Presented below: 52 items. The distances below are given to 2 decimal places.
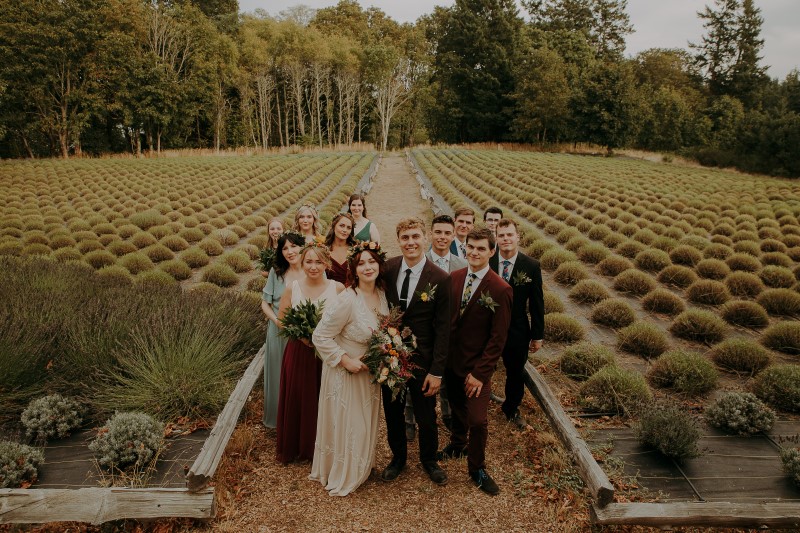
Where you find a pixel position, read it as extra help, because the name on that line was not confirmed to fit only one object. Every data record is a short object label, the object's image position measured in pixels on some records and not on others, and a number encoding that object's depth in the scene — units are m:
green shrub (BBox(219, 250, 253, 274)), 10.49
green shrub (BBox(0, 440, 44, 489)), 3.50
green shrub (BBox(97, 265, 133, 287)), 7.92
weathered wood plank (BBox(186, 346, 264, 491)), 3.31
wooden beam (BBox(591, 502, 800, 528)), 3.22
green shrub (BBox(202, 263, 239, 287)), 9.55
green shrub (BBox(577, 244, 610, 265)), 10.84
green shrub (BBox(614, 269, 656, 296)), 9.03
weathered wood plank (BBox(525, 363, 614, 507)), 3.25
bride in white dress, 3.36
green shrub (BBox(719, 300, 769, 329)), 7.57
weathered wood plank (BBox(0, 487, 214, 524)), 3.19
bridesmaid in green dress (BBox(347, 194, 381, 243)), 5.84
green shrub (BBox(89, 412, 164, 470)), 3.78
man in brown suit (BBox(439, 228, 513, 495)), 3.57
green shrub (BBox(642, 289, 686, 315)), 8.09
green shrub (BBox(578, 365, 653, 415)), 4.96
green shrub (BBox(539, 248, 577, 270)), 10.53
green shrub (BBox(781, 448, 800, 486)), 3.75
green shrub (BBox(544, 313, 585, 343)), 6.94
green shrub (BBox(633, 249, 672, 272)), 10.24
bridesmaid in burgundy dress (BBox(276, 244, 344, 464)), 3.91
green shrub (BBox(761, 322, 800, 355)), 6.62
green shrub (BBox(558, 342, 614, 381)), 5.76
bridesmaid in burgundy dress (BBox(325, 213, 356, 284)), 4.83
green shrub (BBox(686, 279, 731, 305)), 8.47
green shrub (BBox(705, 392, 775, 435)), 4.50
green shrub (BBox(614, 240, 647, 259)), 11.20
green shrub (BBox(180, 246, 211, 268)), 10.72
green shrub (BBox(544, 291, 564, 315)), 7.80
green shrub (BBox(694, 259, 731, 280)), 9.57
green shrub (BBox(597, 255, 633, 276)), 10.00
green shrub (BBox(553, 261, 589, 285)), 9.56
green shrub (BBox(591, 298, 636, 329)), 7.53
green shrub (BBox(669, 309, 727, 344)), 7.05
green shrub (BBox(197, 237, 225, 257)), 11.68
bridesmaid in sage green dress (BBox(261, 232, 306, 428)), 4.47
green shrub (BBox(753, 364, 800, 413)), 5.04
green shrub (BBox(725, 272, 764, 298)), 8.83
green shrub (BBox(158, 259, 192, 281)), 9.84
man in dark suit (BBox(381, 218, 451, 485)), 3.46
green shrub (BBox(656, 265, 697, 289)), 9.34
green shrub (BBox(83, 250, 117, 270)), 10.13
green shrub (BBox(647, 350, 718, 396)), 5.47
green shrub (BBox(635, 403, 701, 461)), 4.03
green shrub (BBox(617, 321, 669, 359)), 6.57
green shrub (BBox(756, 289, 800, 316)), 7.96
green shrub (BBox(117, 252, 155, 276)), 9.97
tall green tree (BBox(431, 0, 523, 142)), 45.78
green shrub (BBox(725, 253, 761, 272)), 9.88
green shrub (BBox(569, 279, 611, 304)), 8.55
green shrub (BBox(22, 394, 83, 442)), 4.20
